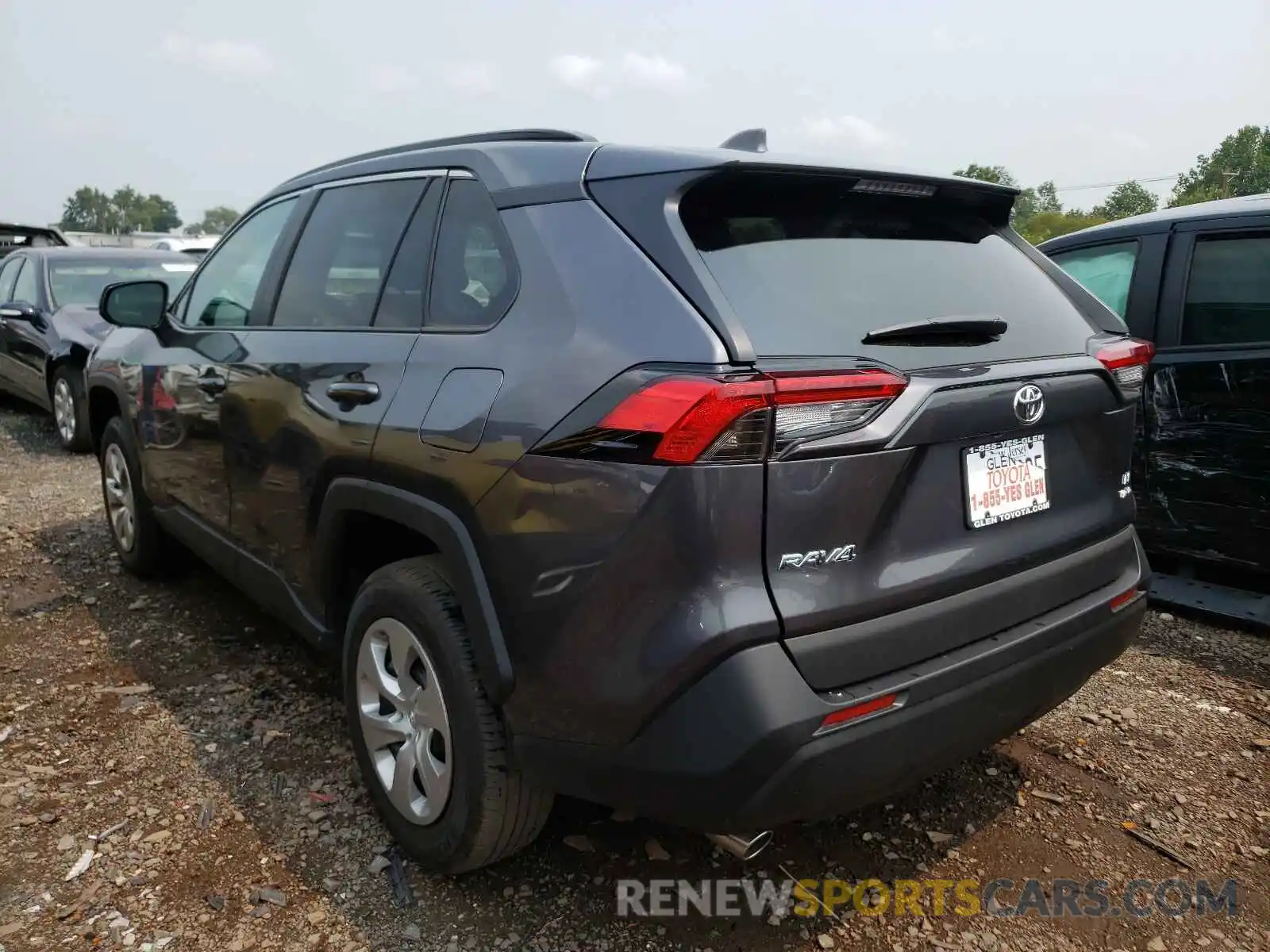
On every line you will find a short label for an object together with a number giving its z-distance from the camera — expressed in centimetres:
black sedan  748
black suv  361
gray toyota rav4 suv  170
